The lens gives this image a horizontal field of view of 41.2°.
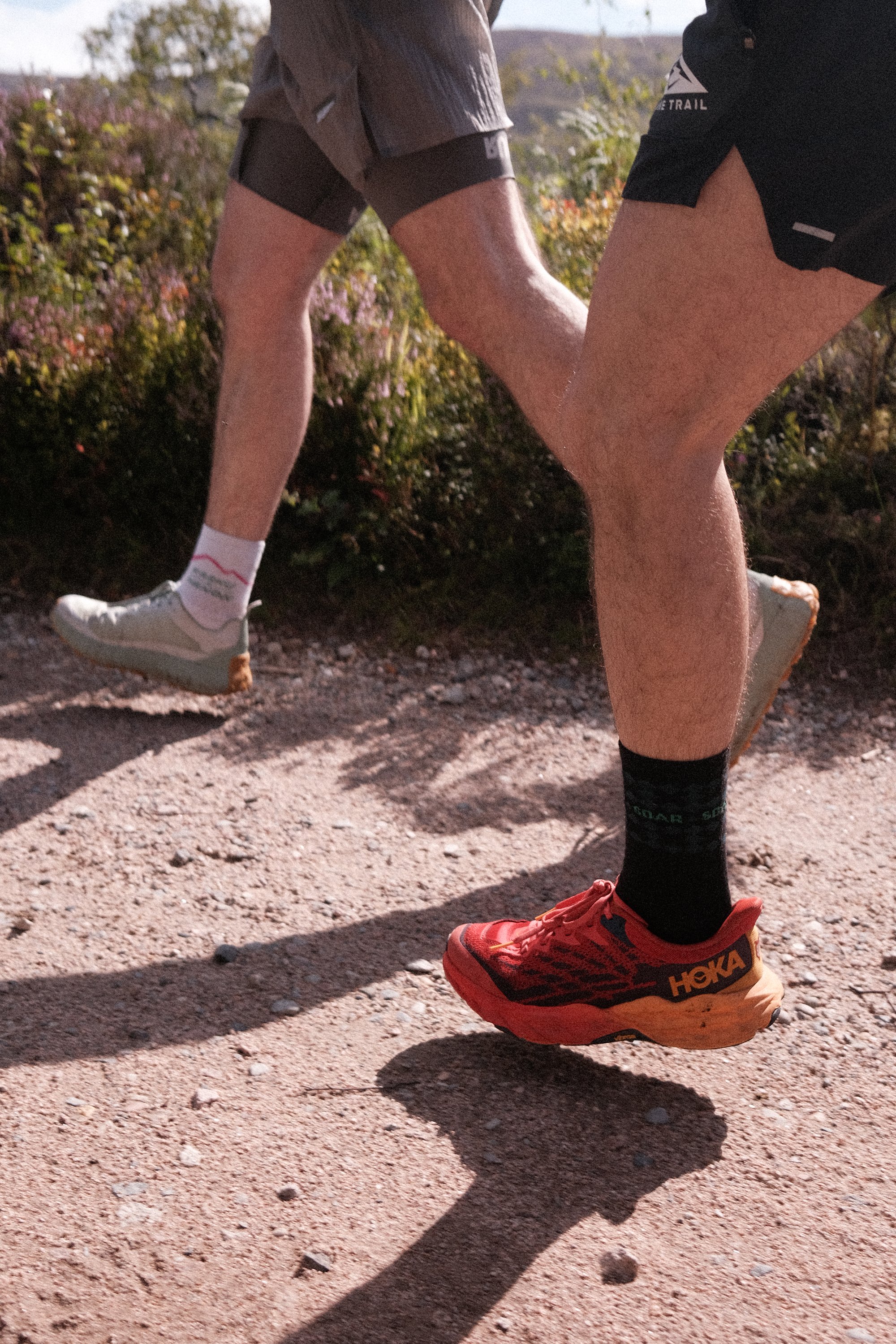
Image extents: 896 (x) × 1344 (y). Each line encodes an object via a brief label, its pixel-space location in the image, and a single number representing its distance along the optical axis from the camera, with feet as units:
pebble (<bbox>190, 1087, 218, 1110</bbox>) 5.12
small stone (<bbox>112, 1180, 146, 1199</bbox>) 4.55
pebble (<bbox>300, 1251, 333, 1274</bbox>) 4.25
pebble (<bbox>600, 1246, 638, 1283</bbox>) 4.28
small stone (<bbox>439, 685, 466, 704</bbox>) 10.17
